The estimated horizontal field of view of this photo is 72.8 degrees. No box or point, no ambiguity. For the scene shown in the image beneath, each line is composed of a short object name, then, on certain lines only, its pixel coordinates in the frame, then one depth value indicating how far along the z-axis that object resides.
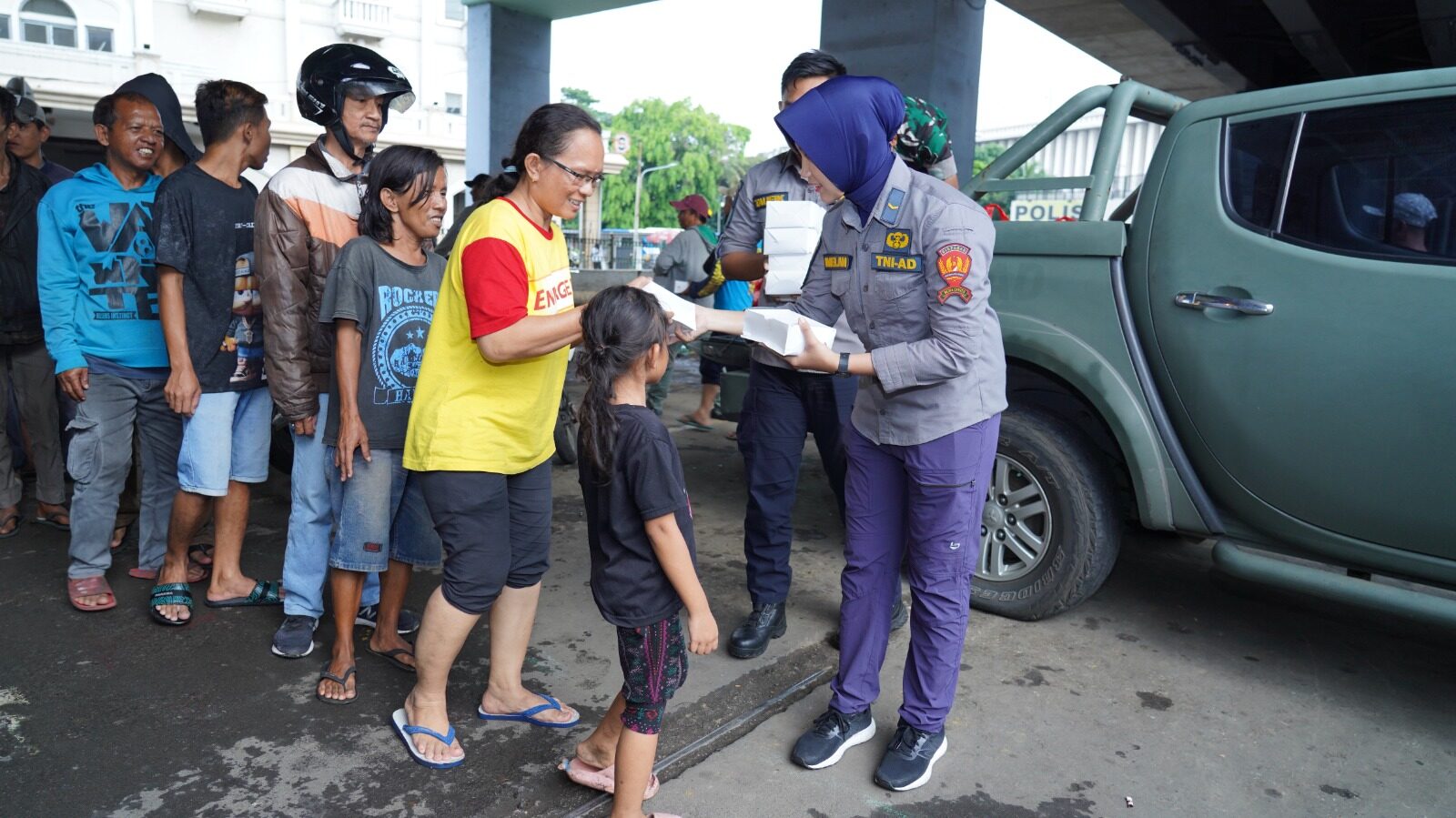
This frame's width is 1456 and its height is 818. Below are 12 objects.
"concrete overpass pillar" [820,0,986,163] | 7.05
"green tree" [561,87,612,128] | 75.12
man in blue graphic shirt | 3.40
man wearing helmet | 3.07
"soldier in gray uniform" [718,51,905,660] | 3.32
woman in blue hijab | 2.45
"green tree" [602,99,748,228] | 64.69
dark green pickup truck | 2.78
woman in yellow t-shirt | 2.35
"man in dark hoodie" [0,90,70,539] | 4.21
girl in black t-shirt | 2.14
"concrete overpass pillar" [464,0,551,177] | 11.12
